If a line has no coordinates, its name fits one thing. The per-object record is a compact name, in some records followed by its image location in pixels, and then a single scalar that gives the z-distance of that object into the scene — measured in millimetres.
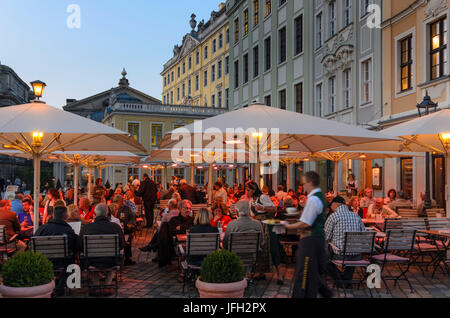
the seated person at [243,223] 7645
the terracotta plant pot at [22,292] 5512
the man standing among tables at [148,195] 17406
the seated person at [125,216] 10375
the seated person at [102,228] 7594
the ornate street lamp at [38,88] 9555
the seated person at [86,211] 10219
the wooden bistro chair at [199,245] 7320
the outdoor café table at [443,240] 8603
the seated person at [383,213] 11281
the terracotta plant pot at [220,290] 5738
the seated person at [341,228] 7543
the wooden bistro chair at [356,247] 7397
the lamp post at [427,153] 13508
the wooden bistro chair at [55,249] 6938
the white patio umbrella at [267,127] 7566
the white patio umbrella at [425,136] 9094
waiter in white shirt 5402
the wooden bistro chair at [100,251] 7207
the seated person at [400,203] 12406
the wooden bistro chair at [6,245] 8195
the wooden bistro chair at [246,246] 7309
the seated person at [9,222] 8805
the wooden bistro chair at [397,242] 7860
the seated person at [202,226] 7680
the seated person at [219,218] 9633
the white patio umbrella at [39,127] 7246
